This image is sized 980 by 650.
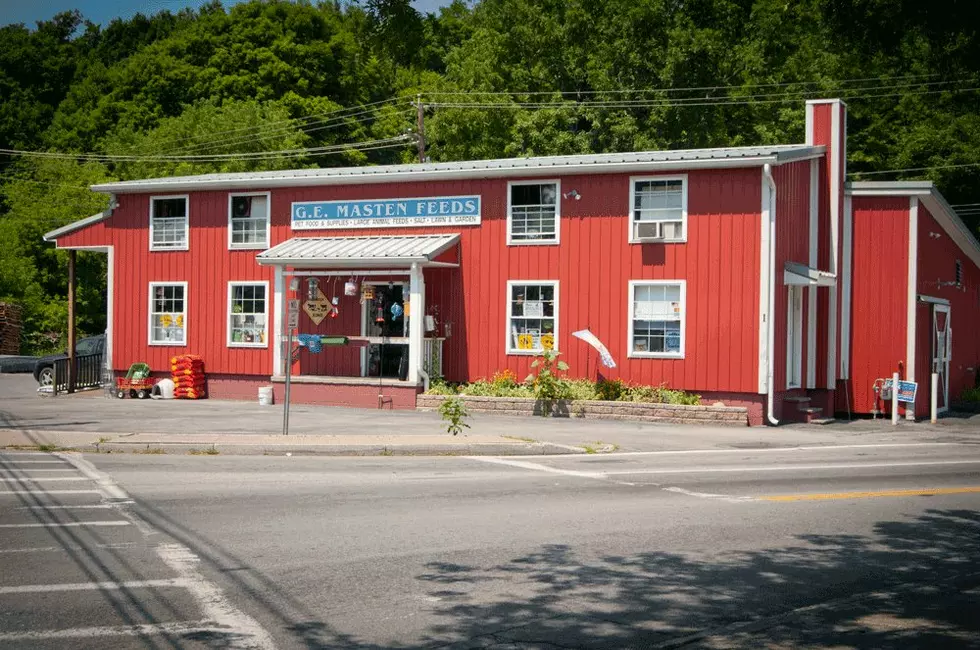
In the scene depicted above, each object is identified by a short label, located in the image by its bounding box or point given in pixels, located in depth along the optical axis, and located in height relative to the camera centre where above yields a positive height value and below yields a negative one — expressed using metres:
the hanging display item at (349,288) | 26.86 +1.35
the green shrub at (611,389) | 24.30 -0.98
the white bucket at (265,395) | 27.16 -1.33
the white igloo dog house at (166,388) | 28.73 -1.26
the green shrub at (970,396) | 31.80 -1.33
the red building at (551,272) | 24.03 +1.79
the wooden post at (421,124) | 41.28 +8.54
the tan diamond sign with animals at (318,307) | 28.17 +0.92
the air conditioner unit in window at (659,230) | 24.47 +2.63
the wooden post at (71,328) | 30.16 +0.31
